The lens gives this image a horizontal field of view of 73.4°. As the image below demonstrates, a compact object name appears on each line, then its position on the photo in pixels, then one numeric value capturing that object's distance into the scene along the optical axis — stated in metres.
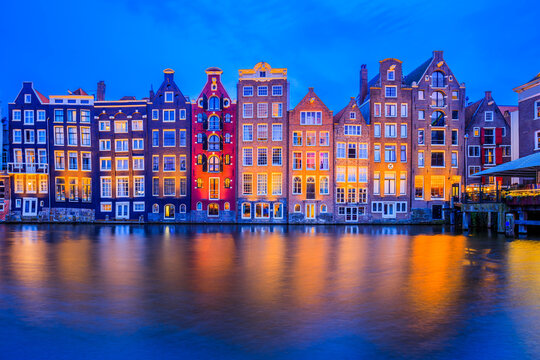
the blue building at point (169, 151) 57.91
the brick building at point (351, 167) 56.38
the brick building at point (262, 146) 56.62
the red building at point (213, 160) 57.22
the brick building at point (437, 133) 56.66
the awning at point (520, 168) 37.00
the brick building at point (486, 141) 56.28
